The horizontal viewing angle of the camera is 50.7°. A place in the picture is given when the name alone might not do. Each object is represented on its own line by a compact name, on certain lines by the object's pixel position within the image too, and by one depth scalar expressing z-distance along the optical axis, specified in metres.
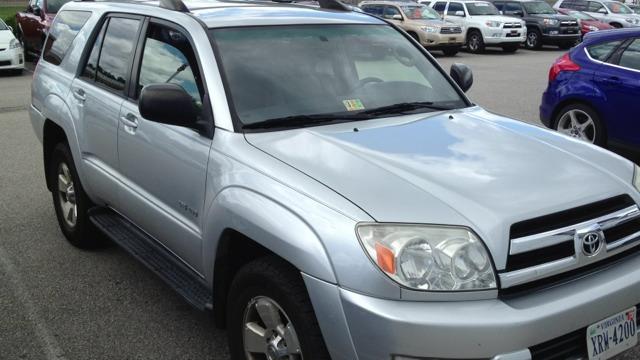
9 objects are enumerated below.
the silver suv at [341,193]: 2.36
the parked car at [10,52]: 14.45
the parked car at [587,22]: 24.59
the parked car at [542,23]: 23.77
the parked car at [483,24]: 22.22
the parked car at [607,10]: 25.28
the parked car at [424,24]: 20.92
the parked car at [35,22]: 16.19
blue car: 6.88
